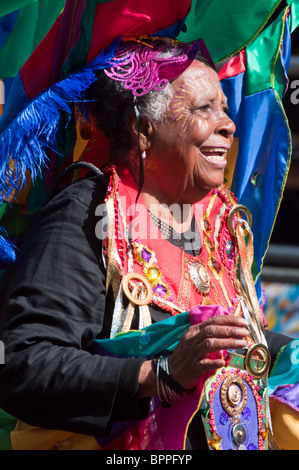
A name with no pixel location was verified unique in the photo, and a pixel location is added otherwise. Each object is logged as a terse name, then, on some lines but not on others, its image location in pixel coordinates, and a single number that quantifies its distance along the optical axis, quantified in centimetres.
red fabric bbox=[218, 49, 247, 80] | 554
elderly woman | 376
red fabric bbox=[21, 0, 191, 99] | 445
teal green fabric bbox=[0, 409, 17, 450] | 461
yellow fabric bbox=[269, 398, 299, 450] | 461
